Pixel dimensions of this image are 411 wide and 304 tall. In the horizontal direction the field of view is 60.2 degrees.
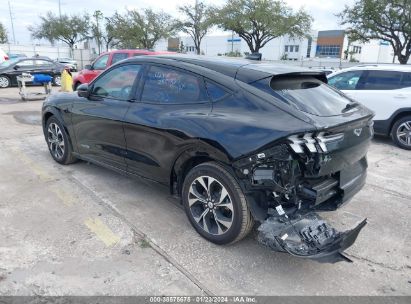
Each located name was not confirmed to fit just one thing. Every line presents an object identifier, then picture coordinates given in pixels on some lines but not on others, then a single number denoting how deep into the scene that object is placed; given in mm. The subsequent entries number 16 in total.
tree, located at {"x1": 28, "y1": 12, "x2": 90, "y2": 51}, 56344
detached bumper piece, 2738
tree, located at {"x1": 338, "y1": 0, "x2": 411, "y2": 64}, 23922
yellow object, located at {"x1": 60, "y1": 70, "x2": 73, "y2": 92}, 14094
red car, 11741
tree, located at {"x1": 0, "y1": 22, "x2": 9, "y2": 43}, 61722
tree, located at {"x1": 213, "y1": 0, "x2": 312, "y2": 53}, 33875
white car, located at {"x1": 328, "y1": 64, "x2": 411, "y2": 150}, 7273
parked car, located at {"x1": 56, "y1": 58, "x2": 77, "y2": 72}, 33350
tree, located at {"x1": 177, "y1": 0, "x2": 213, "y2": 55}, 37188
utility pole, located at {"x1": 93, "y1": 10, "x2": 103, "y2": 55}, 54503
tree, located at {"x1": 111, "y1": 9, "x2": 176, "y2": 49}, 44031
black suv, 2812
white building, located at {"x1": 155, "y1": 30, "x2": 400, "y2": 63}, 71438
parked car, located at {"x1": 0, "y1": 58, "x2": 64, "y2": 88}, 16922
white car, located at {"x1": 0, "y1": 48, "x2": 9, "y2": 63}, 19491
